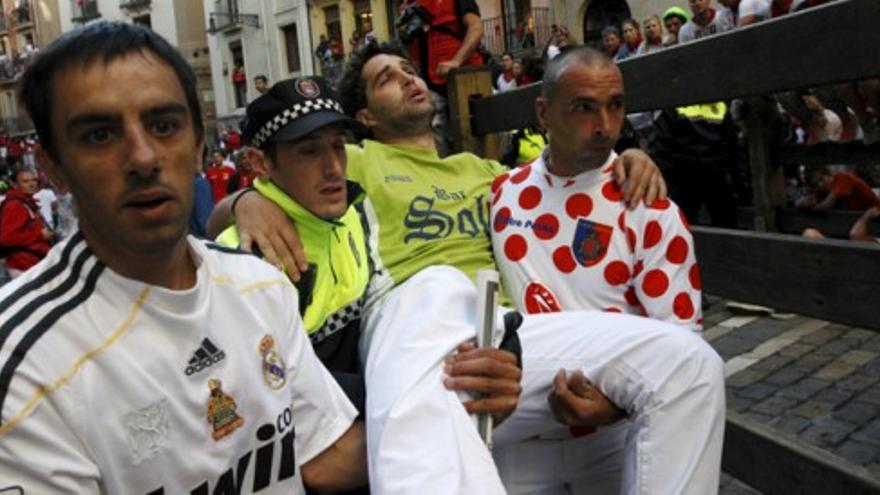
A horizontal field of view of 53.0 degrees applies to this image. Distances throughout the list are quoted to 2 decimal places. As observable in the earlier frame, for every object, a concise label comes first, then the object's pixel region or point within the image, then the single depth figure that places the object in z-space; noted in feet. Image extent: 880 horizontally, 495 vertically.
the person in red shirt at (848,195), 20.59
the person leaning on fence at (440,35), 16.39
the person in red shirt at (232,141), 65.09
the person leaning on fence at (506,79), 36.26
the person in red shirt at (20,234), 24.85
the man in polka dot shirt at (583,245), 8.21
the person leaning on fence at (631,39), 32.37
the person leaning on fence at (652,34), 30.96
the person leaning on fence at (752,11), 21.91
